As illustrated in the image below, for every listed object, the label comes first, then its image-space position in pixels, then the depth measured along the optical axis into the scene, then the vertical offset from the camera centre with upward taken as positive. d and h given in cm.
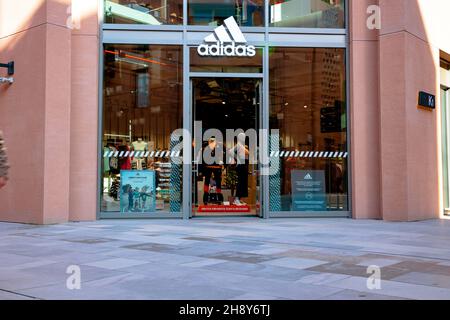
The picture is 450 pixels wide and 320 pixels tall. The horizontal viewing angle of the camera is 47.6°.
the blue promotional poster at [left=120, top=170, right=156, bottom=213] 1144 -26
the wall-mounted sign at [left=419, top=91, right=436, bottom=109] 1127 +173
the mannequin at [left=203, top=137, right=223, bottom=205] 1201 +13
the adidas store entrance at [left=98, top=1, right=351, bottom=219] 1143 +143
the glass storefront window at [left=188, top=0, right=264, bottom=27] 1164 +382
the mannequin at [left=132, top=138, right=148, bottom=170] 1142 +68
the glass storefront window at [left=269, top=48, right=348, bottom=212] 1166 +98
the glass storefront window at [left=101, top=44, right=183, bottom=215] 1139 +117
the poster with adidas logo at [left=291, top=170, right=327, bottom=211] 1170 -30
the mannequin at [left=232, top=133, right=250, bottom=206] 1229 +22
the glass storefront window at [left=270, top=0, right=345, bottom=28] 1183 +382
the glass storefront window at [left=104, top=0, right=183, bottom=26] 1155 +379
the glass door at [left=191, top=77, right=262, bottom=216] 1179 +78
